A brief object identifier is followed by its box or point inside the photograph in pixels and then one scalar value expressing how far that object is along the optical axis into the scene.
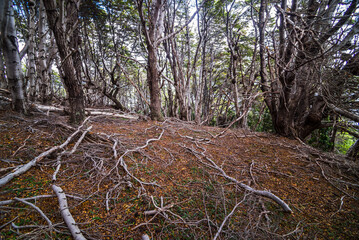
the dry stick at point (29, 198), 1.10
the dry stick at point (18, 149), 1.68
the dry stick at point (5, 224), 0.98
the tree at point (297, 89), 3.01
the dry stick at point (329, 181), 1.89
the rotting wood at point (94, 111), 3.52
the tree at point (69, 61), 2.08
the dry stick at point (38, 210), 1.05
